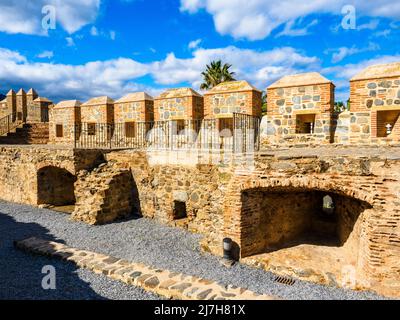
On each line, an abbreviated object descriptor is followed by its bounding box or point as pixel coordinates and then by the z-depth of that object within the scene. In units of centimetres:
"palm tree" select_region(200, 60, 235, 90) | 3000
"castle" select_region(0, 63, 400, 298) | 638
